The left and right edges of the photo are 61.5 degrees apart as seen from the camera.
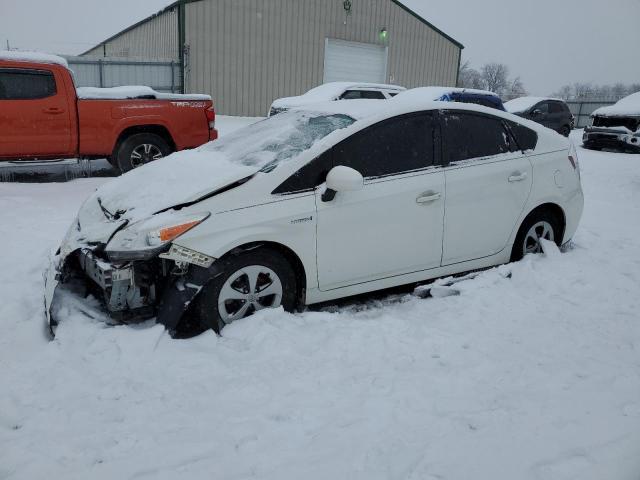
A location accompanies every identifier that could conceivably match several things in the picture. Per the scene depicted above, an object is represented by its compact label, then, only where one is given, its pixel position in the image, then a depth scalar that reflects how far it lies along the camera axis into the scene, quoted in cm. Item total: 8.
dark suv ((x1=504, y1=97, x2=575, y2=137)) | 1641
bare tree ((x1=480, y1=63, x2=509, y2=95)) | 8419
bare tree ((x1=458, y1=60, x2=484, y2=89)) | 7245
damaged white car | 334
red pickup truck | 783
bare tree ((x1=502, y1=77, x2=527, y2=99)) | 7744
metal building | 1920
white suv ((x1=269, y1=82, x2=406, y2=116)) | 1357
